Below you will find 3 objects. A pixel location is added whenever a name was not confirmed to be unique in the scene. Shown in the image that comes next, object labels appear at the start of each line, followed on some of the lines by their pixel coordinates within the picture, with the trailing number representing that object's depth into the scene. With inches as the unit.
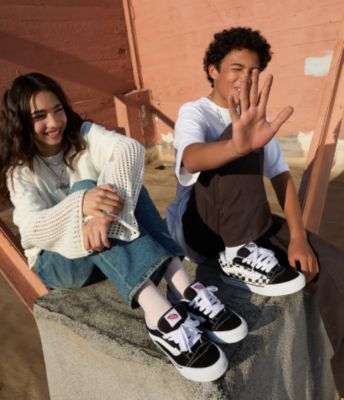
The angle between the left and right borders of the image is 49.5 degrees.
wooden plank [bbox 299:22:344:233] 83.2
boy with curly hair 50.8
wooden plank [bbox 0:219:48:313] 72.1
